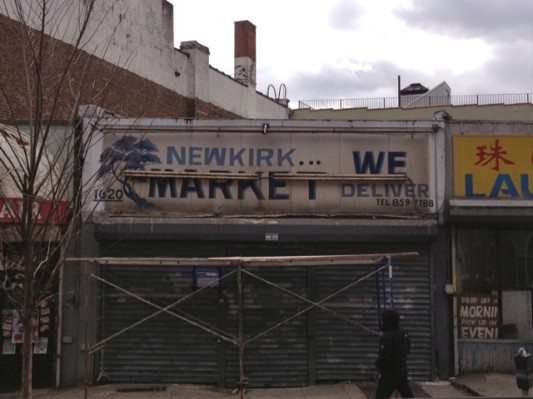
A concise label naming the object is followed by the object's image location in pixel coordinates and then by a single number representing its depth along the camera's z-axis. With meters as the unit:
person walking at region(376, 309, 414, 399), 9.15
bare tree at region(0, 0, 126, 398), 7.57
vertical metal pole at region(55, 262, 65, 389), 12.12
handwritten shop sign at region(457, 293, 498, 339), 12.31
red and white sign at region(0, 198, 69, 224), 7.77
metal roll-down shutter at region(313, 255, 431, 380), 12.05
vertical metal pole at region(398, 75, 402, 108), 35.65
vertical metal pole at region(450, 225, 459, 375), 12.13
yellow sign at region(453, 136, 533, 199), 12.34
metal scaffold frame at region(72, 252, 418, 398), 9.88
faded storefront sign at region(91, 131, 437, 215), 12.46
